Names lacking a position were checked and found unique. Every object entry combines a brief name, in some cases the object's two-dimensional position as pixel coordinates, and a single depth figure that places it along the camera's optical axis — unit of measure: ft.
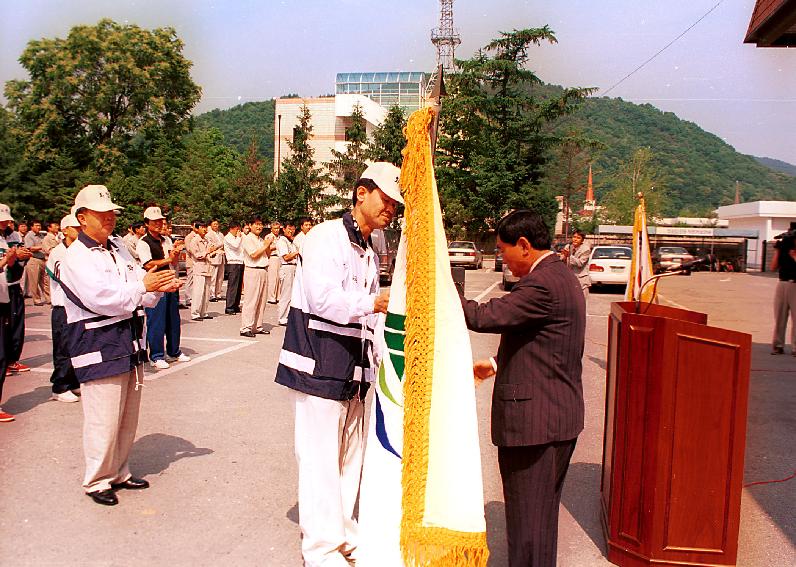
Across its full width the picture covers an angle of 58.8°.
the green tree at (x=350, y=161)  145.07
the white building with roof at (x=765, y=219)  183.11
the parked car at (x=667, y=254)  115.82
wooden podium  12.01
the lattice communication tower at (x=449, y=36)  142.31
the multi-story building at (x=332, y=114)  168.45
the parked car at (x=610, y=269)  75.82
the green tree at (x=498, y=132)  147.43
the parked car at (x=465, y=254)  113.39
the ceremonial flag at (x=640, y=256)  20.20
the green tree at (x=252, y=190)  136.98
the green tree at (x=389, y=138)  135.33
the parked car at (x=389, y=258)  57.73
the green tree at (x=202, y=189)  133.80
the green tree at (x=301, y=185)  141.18
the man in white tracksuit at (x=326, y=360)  11.80
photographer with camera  34.37
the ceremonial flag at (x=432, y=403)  9.36
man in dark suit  10.34
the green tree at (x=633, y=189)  201.46
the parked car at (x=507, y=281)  77.97
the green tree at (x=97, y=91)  120.78
